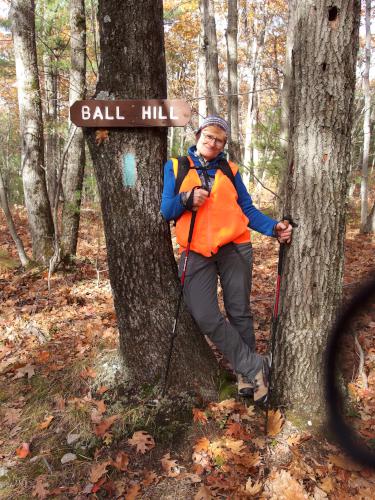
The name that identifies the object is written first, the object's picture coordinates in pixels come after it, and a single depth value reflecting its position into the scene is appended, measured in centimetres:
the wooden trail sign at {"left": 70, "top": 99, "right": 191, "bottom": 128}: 297
